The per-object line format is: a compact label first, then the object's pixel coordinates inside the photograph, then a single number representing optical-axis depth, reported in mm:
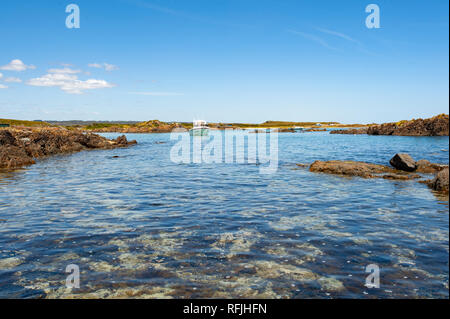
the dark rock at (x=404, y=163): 25344
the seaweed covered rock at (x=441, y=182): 17547
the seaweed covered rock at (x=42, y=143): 32031
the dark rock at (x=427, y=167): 24984
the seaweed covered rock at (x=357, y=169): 23409
